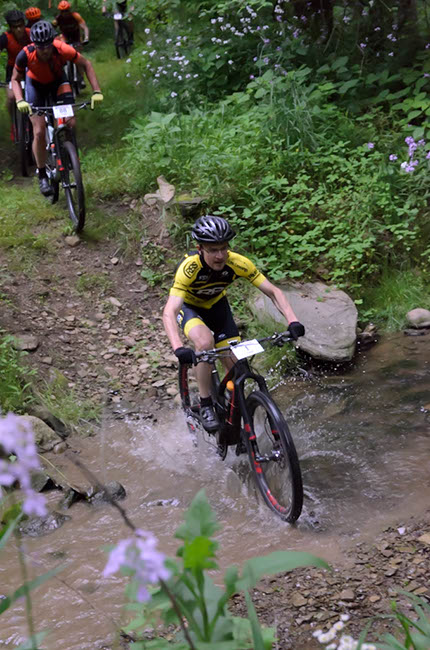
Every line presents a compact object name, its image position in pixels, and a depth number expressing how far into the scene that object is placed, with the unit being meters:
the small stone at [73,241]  8.54
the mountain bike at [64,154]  8.09
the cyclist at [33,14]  10.44
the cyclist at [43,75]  7.71
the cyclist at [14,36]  9.91
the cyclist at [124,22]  13.15
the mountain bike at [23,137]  9.76
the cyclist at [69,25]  12.18
